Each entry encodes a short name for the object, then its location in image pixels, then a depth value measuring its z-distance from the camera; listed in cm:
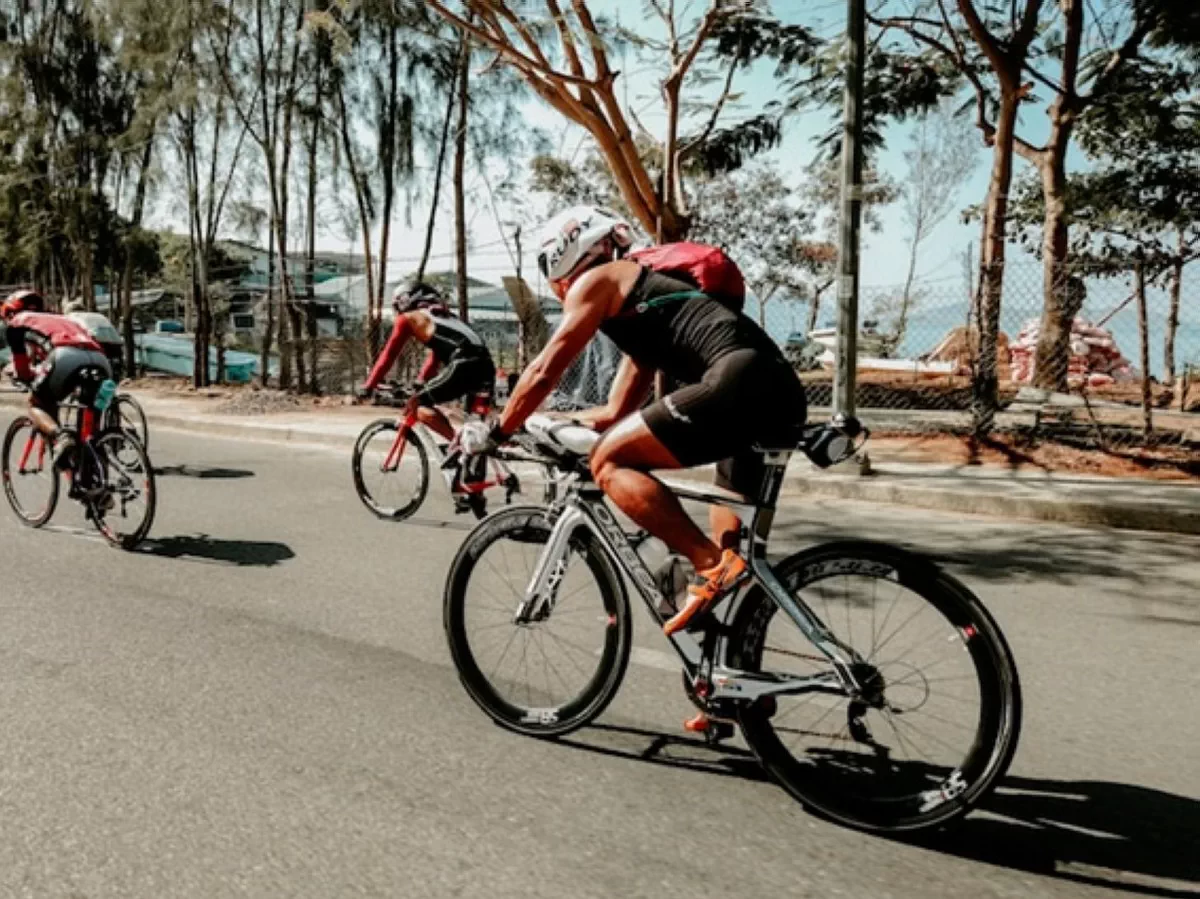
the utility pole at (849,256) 1002
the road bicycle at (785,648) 291
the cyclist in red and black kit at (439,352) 798
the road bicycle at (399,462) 804
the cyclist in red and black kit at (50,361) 710
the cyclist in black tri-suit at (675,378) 317
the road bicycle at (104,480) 675
